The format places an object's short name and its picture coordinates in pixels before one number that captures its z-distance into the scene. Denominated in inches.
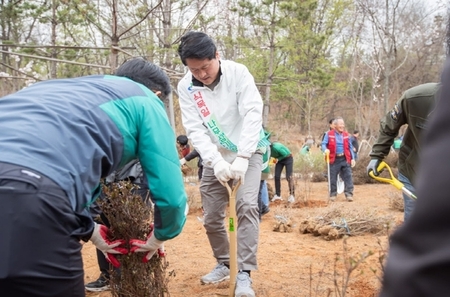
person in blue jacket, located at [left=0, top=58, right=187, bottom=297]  56.9
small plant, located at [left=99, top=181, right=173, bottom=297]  109.3
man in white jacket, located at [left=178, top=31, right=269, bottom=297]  135.0
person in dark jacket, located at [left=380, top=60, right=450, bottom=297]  19.5
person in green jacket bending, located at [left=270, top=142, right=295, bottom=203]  366.0
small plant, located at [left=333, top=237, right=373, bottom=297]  81.2
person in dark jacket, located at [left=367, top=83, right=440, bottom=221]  136.1
